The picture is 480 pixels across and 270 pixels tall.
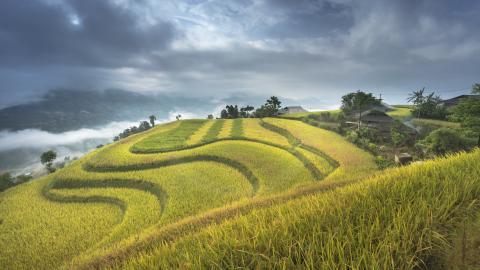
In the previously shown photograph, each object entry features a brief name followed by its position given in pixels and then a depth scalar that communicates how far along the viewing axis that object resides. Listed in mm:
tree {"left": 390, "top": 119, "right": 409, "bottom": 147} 23795
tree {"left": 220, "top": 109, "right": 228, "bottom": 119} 68906
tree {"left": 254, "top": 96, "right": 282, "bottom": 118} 56406
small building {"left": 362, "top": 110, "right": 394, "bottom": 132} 33469
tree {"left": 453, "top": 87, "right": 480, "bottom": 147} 14617
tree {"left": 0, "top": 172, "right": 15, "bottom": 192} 22598
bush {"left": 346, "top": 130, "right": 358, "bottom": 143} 25912
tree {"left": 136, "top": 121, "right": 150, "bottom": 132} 94012
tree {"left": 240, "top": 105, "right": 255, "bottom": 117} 68562
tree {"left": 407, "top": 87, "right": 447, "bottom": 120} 36094
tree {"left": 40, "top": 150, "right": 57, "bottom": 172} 35375
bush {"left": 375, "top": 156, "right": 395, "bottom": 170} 17472
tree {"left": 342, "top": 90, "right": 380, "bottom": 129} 33469
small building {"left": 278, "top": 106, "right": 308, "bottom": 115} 69138
